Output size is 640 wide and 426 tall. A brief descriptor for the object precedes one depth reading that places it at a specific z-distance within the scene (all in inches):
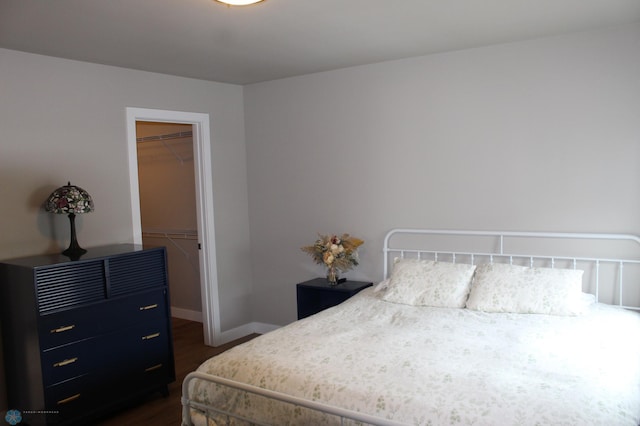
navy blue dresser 112.6
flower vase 157.2
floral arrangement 154.0
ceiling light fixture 81.3
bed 73.7
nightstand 154.2
